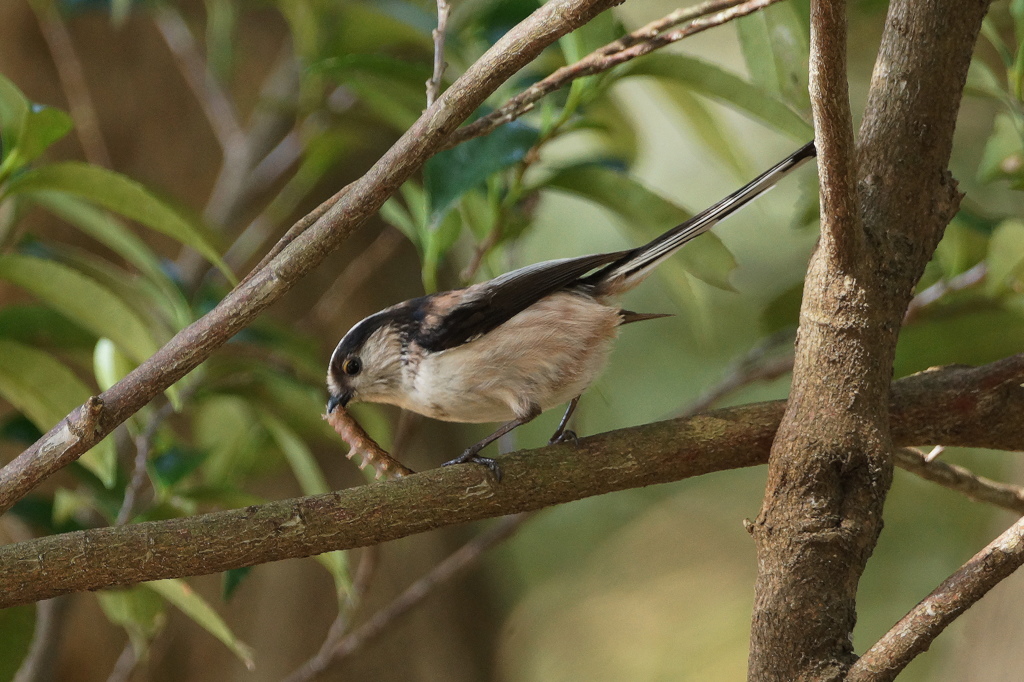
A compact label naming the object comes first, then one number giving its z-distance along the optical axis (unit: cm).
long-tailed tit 445
